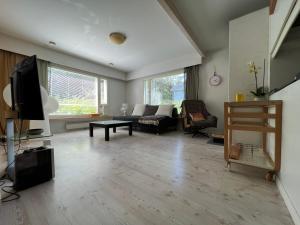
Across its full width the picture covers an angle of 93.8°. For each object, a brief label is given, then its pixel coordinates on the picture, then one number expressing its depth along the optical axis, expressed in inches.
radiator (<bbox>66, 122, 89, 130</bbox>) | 172.6
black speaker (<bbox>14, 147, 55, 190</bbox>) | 48.6
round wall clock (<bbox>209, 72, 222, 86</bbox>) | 153.9
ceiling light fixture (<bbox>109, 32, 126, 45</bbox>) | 116.6
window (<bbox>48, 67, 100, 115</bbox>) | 164.2
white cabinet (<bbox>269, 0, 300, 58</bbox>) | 44.3
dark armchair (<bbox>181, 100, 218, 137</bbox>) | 129.3
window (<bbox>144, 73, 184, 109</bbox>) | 189.4
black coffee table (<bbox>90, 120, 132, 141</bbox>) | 121.2
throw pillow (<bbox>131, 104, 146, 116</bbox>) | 201.3
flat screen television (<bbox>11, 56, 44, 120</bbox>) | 46.6
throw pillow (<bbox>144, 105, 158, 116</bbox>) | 191.2
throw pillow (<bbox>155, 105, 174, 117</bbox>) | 171.8
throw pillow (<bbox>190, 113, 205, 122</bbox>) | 139.8
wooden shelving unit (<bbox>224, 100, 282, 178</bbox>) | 52.9
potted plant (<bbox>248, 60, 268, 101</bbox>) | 76.9
